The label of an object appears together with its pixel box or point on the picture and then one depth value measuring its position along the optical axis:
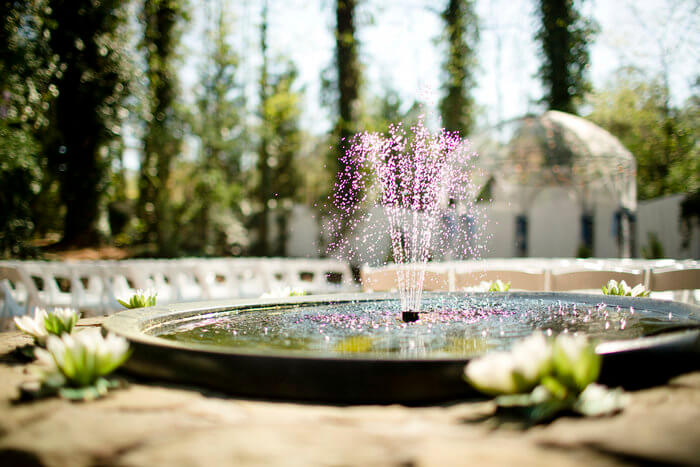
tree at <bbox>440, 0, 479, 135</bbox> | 15.41
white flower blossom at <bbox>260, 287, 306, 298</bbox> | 4.26
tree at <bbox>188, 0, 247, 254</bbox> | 17.72
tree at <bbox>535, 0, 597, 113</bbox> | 17.42
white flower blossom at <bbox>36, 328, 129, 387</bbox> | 1.79
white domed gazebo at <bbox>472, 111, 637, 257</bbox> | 12.02
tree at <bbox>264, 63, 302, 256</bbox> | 19.06
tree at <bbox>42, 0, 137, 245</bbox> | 11.86
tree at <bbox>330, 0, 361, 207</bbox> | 12.30
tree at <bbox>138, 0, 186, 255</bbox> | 15.74
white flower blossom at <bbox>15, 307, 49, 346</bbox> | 2.45
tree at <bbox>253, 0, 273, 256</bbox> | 17.02
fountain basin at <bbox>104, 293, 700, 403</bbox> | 1.72
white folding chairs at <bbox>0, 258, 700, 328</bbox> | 4.70
